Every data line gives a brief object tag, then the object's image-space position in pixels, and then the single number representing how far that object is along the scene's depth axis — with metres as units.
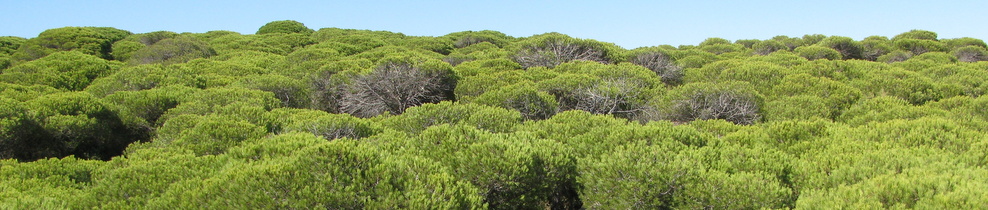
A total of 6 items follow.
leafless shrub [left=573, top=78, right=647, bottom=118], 16.11
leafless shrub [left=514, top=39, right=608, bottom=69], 23.42
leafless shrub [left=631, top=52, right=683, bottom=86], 23.14
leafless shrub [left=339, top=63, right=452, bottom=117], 18.30
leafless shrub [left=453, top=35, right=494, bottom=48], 44.09
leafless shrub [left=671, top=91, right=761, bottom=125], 15.07
